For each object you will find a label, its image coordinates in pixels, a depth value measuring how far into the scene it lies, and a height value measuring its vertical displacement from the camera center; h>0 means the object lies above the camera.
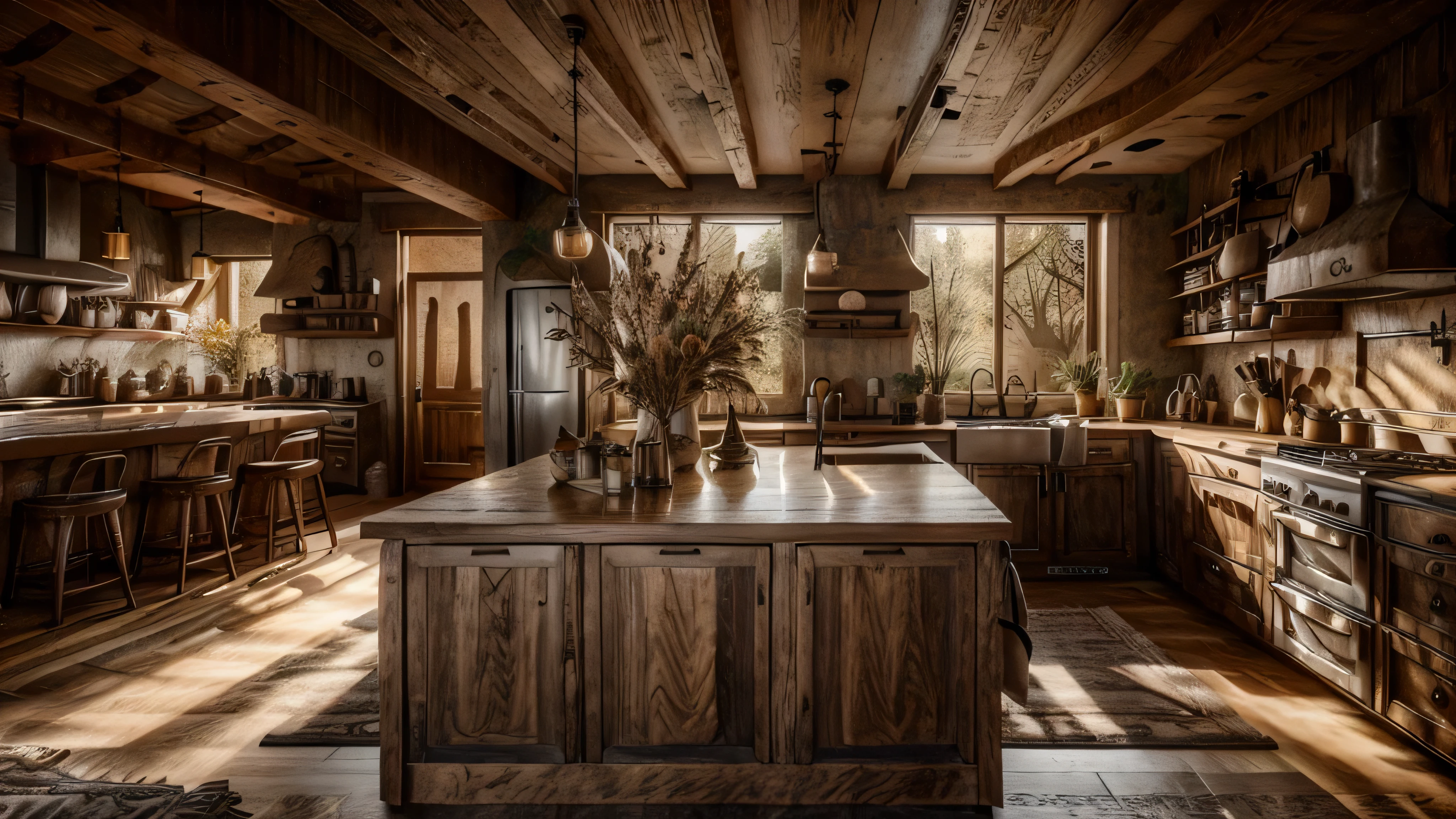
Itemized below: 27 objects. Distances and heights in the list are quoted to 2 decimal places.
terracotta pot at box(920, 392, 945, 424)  5.28 -0.06
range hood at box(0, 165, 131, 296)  5.93 +1.41
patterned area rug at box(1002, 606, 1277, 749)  2.55 -1.19
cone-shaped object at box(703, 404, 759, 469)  3.01 -0.22
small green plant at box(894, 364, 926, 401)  5.48 +0.12
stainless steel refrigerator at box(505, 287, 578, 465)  5.95 +0.18
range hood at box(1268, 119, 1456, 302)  2.87 +0.66
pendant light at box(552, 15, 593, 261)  3.60 +0.82
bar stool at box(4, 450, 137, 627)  3.49 -0.62
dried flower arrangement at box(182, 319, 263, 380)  7.95 +0.63
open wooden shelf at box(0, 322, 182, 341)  6.21 +0.64
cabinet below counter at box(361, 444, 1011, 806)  1.97 -0.73
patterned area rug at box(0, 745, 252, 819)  2.05 -1.18
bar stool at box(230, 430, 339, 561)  4.57 -0.63
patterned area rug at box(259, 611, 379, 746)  2.55 -1.19
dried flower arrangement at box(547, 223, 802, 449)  2.36 +0.25
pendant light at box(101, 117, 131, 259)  5.62 +1.23
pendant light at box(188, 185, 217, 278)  7.50 +1.44
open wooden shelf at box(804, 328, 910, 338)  5.57 +0.53
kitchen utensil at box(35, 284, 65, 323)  6.23 +0.84
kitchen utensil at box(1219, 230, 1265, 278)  4.23 +0.87
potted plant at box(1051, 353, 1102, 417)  5.43 +0.18
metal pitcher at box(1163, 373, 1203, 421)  5.05 -0.02
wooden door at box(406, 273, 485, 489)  7.53 +0.28
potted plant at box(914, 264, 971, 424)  5.80 +0.51
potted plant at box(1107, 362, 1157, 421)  5.24 +0.07
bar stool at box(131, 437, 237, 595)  4.09 -0.58
